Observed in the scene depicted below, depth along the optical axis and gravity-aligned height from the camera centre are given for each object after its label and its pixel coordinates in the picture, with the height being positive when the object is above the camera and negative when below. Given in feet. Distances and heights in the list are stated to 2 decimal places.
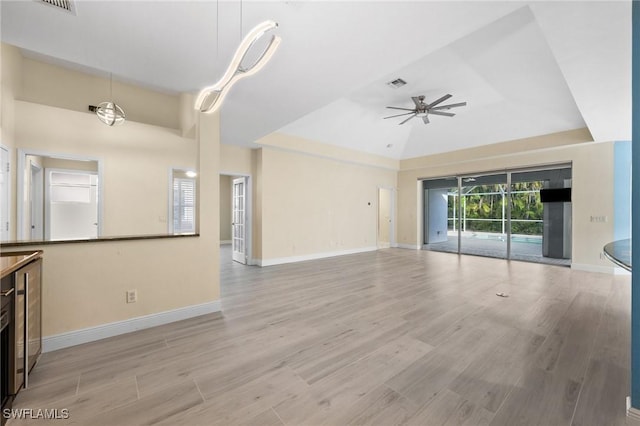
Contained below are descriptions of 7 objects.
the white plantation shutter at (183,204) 26.53 +0.78
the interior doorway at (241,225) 20.25 -1.09
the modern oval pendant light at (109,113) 11.19 +4.19
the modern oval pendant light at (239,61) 4.60 +2.99
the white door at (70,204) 17.85 +0.49
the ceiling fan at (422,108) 15.99 +6.56
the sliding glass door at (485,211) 23.71 +0.18
